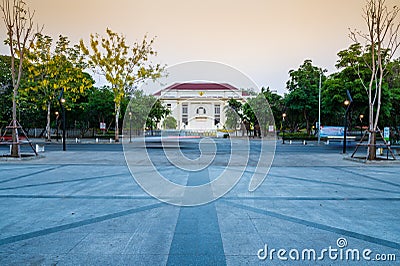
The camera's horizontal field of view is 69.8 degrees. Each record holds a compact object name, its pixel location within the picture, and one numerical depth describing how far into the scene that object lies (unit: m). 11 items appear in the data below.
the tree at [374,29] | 15.64
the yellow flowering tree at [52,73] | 28.16
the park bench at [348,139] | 37.99
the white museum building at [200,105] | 55.22
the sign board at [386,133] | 19.20
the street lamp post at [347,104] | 19.98
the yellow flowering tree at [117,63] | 29.61
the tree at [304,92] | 37.66
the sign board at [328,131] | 34.53
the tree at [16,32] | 15.68
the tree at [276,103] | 44.22
